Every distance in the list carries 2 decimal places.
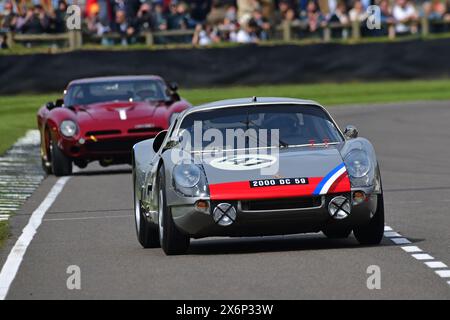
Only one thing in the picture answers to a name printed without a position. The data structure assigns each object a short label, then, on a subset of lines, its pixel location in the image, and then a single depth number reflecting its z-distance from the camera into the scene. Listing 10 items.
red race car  19.00
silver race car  9.87
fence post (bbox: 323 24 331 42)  35.94
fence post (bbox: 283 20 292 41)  35.66
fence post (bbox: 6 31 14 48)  33.75
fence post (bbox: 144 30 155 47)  34.78
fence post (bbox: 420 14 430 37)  36.31
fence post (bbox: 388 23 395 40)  35.62
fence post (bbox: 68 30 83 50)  34.44
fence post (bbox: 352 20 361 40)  35.72
